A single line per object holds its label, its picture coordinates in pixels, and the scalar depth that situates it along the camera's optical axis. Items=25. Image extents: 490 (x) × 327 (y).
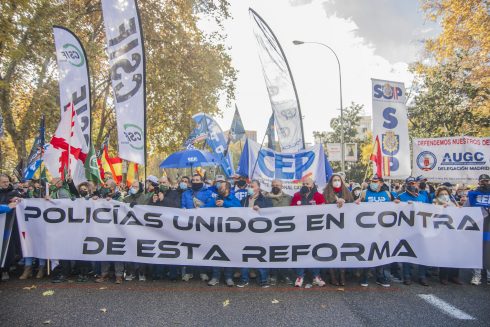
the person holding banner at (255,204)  5.89
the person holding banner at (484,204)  5.96
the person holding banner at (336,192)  6.18
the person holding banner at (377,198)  5.92
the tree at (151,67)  14.62
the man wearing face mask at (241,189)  7.39
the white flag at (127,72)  6.89
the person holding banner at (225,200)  6.05
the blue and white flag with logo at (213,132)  13.65
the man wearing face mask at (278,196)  6.41
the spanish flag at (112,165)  12.19
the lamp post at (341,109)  23.77
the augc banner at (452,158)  9.54
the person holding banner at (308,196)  6.23
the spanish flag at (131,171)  9.99
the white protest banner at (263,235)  5.93
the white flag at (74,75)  8.05
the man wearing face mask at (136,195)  6.66
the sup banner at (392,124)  8.31
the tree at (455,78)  15.51
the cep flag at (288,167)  7.50
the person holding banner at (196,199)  6.20
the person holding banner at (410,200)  5.96
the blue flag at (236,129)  13.59
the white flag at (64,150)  6.79
